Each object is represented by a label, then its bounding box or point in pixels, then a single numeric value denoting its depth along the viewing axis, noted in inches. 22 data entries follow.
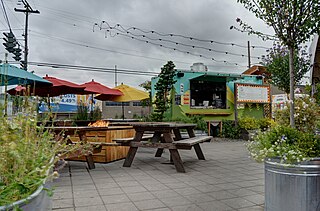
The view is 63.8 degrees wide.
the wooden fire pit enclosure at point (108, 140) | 197.0
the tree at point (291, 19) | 97.8
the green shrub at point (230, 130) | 393.4
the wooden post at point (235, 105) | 403.5
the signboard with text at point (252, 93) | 409.4
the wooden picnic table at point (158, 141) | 163.5
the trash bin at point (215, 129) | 399.5
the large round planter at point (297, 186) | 77.0
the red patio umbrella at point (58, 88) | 266.6
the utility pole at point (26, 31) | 557.4
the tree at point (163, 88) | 374.3
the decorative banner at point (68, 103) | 683.9
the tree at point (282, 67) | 361.1
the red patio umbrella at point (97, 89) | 292.7
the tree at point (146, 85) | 743.7
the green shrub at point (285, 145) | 80.5
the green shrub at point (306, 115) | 112.0
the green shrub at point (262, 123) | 395.7
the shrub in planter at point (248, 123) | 386.9
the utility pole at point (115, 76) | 690.2
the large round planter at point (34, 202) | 32.4
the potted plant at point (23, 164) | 35.8
